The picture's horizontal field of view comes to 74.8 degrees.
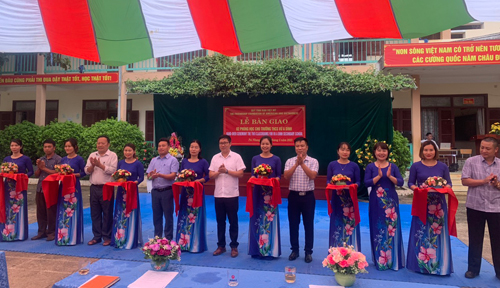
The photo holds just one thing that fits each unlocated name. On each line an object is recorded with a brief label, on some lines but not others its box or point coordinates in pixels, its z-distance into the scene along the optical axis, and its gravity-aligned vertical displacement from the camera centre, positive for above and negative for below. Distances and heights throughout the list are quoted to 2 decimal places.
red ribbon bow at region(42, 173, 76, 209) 4.16 -0.38
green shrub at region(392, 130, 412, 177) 7.94 +0.06
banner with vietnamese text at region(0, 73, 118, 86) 11.48 +2.75
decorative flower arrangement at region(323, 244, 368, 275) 2.90 -0.96
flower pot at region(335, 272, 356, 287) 2.93 -1.12
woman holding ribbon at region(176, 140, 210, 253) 3.97 -0.77
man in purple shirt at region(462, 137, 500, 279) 3.15 -0.46
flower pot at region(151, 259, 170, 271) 3.27 -1.10
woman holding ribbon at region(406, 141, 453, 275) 3.28 -0.77
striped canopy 2.47 +1.05
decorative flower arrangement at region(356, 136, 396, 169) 7.47 +0.06
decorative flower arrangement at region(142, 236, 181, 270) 3.20 -0.94
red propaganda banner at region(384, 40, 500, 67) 8.53 +2.70
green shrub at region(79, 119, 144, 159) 8.93 +0.55
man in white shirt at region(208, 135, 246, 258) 3.80 -0.39
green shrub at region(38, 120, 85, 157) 9.59 +0.66
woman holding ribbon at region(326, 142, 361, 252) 3.57 -0.63
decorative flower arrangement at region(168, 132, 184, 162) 7.86 +0.19
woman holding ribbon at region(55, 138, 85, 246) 4.21 -0.80
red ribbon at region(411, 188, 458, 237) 3.18 -0.51
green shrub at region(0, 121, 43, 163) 10.06 +0.55
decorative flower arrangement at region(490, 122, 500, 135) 8.67 +0.67
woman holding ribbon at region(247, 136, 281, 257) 3.77 -0.79
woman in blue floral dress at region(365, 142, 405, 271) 3.42 -0.65
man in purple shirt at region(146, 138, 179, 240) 4.05 -0.42
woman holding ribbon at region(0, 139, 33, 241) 4.41 -0.74
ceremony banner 7.90 +0.77
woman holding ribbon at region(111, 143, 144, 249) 4.08 -0.80
